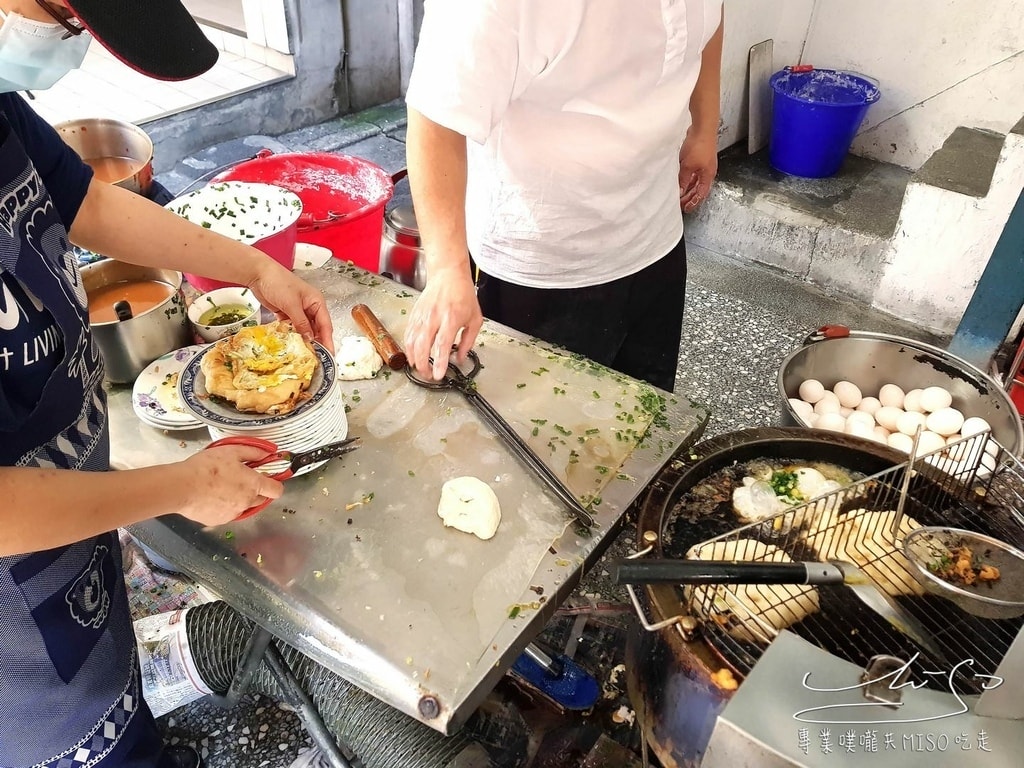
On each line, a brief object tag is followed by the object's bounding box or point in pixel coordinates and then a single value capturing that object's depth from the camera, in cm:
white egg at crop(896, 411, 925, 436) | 271
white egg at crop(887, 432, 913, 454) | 267
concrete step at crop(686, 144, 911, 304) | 386
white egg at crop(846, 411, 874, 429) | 272
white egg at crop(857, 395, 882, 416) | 283
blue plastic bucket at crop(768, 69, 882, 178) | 391
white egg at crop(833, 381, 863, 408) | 285
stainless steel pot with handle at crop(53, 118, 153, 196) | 244
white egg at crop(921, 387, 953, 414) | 274
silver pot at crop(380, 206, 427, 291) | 284
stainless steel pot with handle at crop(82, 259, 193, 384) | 156
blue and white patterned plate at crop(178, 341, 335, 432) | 131
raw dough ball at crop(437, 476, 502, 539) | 132
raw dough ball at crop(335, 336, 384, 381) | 165
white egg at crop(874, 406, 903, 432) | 277
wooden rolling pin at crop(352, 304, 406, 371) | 167
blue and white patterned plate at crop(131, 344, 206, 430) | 151
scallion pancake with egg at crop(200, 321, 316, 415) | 133
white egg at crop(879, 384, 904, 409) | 284
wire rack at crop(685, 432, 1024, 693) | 125
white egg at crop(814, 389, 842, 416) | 276
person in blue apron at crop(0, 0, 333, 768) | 106
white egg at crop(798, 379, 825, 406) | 281
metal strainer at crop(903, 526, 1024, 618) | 123
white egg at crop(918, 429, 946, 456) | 258
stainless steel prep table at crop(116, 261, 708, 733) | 116
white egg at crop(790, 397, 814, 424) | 262
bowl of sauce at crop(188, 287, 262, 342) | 170
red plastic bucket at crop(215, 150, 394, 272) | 259
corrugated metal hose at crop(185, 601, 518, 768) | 171
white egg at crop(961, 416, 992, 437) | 254
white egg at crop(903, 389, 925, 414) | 278
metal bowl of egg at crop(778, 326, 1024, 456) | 263
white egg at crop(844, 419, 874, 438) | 267
